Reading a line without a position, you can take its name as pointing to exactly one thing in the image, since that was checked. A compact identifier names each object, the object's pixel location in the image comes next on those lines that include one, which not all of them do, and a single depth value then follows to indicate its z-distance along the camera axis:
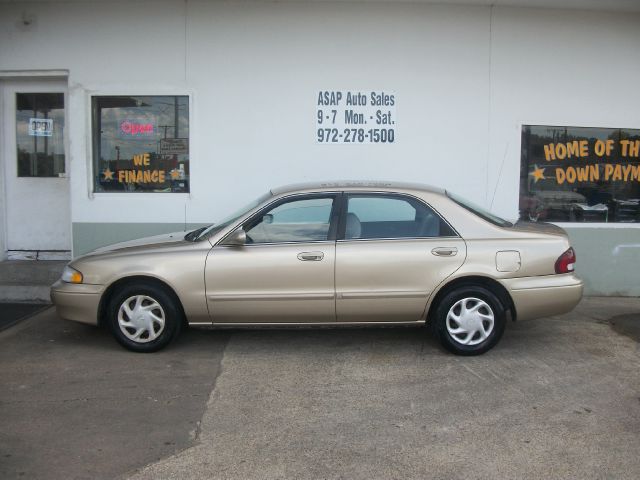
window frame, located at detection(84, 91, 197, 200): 7.89
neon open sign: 8.06
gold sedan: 5.28
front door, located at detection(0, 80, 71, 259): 8.49
